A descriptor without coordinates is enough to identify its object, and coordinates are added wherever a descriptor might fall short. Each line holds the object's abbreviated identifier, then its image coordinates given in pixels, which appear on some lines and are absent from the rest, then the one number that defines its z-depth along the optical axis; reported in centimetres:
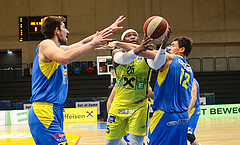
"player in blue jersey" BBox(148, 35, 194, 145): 381
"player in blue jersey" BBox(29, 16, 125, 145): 349
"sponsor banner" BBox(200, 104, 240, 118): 1482
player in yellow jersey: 491
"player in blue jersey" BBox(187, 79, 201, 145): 558
